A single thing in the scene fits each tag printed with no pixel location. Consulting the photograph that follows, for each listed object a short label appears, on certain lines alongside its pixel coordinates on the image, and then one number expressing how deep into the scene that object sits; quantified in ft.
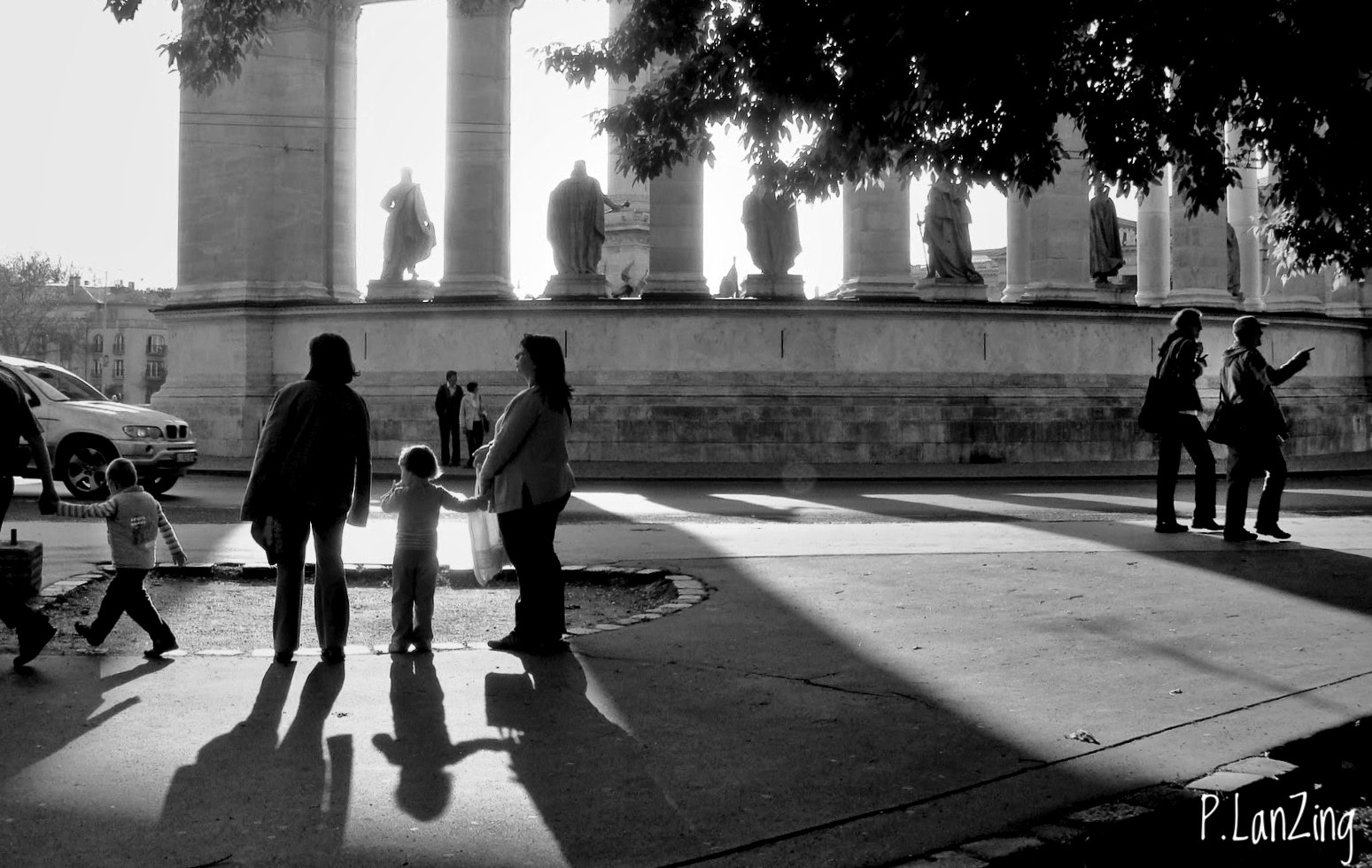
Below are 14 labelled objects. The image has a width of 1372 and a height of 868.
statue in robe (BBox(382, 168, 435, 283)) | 113.70
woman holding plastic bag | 28.91
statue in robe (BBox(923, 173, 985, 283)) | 106.01
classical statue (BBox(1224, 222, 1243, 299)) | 129.49
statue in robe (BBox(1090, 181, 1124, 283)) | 114.93
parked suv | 71.51
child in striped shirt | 28.14
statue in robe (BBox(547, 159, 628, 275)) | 105.40
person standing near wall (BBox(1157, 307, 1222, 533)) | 48.78
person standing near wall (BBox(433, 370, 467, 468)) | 98.32
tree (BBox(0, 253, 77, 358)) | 336.70
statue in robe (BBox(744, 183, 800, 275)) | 103.19
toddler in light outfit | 28.68
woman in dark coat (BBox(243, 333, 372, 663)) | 27.96
